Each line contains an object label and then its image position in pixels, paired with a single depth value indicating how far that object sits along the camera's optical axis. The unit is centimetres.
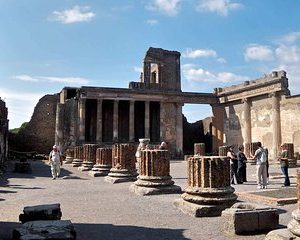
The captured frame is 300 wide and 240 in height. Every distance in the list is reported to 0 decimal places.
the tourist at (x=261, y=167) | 1073
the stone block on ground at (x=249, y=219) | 552
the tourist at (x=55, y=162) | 1486
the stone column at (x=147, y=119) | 3298
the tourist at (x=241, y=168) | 1235
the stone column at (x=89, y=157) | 1864
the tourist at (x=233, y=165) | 1238
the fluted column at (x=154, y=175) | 995
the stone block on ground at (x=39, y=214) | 609
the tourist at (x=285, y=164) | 1072
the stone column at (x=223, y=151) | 1747
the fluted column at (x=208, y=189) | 704
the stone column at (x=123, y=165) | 1337
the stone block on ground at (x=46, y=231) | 467
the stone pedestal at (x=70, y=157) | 2489
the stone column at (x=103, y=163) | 1595
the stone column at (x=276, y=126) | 2811
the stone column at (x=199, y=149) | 2343
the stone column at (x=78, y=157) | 2147
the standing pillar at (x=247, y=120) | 3136
